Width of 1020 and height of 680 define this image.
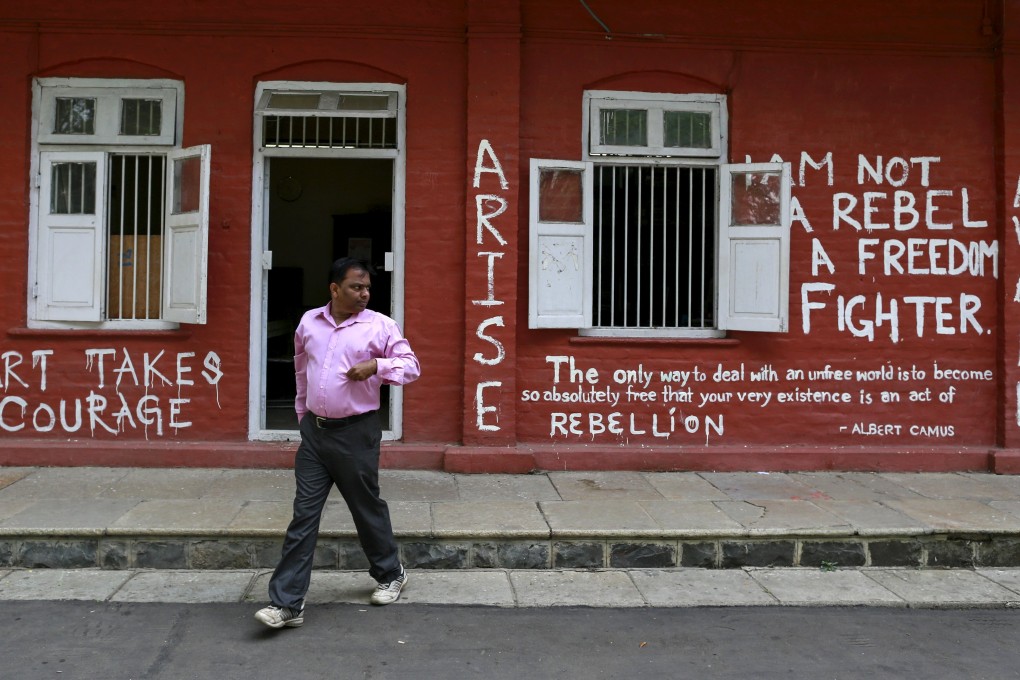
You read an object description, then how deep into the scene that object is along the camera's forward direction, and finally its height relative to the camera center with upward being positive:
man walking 4.35 -0.30
